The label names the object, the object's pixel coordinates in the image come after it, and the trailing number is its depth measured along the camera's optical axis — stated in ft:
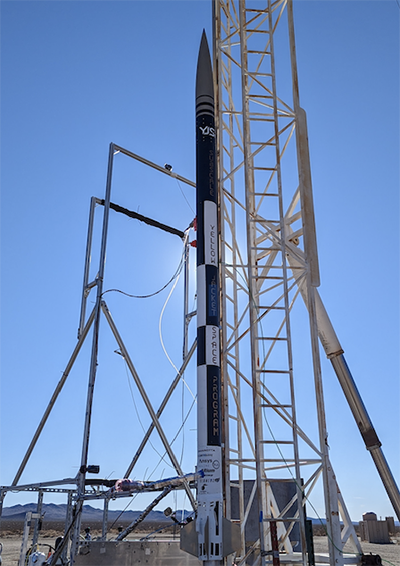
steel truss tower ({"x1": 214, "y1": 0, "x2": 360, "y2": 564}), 30.86
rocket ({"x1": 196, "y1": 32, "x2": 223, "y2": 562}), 30.03
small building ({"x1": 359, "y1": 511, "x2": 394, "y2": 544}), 117.29
